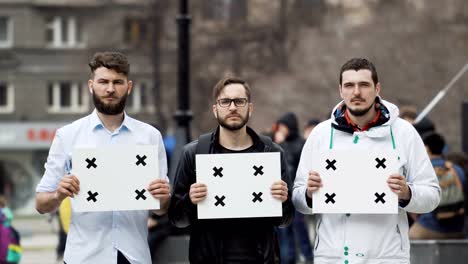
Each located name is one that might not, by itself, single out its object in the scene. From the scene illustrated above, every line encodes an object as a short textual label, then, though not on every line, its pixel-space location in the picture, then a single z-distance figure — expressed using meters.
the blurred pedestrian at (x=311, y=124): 18.36
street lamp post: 16.64
